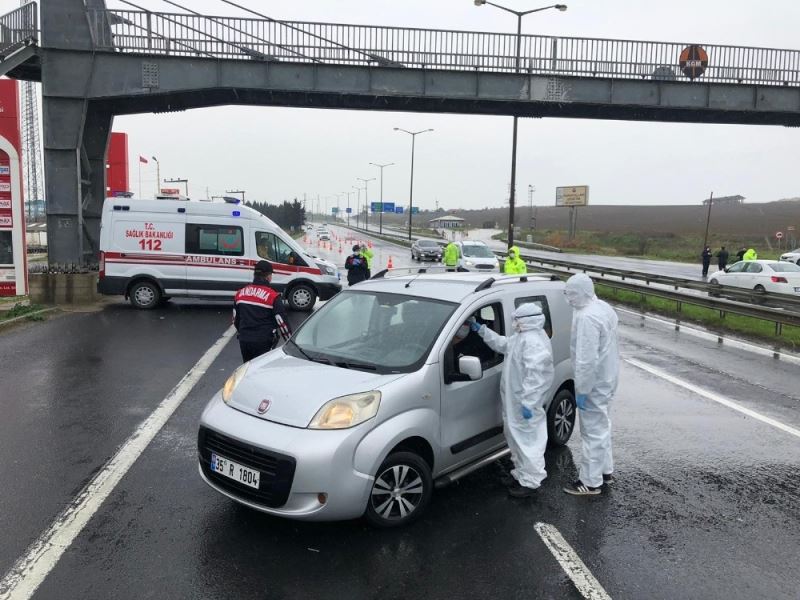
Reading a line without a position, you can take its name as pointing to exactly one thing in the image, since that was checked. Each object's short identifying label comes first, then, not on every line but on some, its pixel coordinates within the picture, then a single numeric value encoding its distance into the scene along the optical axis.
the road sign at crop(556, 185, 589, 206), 81.06
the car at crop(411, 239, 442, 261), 39.94
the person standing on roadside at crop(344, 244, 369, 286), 15.38
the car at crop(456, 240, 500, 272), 25.27
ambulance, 15.21
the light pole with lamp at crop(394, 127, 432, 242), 63.50
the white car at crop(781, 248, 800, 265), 33.30
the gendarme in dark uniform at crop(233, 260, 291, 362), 6.75
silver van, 4.09
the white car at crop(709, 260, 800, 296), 20.45
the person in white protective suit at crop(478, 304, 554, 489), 4.93
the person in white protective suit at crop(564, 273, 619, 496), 5.07
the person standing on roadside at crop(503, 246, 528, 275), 15.62
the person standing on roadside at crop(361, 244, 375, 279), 16.72
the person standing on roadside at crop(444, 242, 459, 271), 21.95
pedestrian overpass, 16.92
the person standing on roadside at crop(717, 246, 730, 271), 29.63
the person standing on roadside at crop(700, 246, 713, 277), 32.67
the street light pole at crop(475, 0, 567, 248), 24.95
